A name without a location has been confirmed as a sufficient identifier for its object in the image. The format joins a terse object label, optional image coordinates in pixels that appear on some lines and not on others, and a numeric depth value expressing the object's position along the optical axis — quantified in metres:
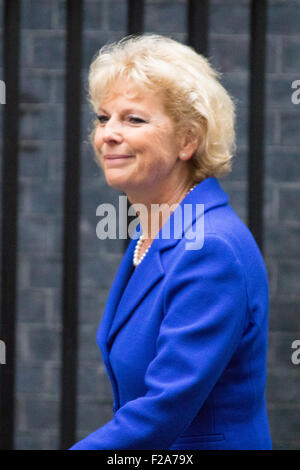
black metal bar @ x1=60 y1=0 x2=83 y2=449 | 4.25
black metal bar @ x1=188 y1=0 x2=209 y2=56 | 4.14
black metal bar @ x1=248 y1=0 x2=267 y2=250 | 4.14
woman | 2.90
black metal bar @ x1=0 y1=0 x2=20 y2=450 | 4.26
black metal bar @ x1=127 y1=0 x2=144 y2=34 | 4.18
